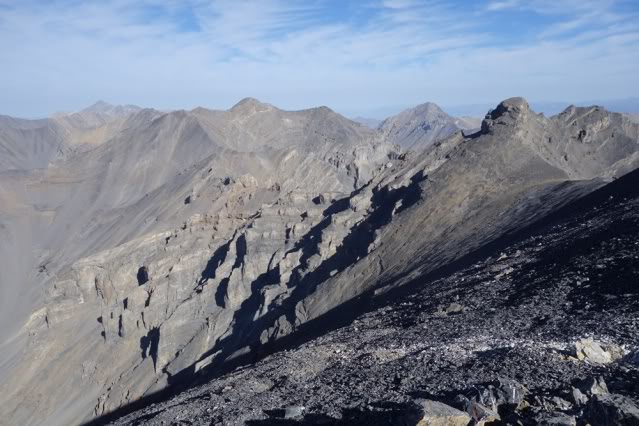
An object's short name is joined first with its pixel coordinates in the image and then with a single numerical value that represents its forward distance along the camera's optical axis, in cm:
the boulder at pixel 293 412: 1383
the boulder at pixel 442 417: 1025
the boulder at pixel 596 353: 1315
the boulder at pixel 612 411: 896
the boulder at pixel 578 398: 1074
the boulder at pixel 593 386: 1097
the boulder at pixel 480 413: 1046
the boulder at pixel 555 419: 947
